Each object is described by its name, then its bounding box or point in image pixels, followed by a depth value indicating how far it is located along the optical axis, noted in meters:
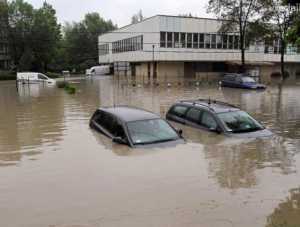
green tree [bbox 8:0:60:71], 71.00
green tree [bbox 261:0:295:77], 49.41
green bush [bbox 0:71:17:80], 61.05
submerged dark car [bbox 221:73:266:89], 36.62
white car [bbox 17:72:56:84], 46.86
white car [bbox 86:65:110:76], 70.56
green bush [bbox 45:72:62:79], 63.90
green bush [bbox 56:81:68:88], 38.92
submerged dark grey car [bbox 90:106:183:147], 11.41
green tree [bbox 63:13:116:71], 85.56
